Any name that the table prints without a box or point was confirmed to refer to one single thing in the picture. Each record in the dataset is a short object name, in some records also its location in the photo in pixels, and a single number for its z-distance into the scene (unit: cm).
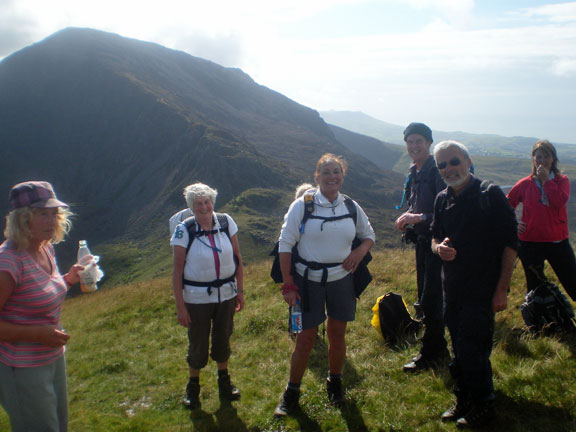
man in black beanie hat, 473
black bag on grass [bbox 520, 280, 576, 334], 480
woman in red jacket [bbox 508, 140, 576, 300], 512
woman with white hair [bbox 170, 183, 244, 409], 465
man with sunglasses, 342
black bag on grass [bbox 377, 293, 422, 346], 569
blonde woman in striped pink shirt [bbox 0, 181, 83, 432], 296
